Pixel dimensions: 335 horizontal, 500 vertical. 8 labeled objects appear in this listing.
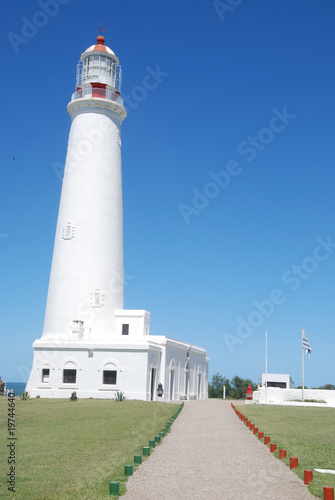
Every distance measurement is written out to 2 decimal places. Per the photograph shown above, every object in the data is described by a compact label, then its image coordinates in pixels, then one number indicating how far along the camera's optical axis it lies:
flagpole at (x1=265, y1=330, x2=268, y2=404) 37.28
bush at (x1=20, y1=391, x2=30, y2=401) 32.94
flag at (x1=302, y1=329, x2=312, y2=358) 37.24
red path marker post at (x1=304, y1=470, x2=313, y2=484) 10.14
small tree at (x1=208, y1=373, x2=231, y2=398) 54.50
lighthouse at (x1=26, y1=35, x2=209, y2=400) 34.50
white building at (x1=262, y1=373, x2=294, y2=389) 49.97
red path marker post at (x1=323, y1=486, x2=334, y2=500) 8.60
